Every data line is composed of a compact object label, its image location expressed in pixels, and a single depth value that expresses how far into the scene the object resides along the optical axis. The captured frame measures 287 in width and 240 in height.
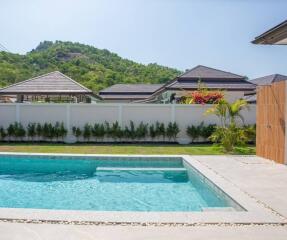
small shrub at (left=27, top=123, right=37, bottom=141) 10.33
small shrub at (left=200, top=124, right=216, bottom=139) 10.22
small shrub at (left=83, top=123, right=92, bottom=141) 10.30
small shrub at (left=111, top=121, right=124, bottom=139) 10.29
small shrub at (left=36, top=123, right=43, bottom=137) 10.33
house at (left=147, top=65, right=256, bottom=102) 12.75
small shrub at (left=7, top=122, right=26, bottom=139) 10.29
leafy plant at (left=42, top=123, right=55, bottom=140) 10.29
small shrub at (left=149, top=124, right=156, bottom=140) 10.33
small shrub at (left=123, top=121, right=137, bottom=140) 10.33
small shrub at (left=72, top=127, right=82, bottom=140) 10.32
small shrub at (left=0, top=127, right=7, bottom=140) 10.34
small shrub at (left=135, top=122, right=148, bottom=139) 10.31
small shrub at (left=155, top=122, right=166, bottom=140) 10.32
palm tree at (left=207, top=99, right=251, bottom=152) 8.29
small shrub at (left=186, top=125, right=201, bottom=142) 10.25
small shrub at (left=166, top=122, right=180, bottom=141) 10.30
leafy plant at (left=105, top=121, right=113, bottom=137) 10.32
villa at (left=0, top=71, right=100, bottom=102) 11.41
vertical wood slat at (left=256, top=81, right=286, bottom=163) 6.41
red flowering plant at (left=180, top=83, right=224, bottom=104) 10.81
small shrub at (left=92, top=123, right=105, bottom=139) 10.29
